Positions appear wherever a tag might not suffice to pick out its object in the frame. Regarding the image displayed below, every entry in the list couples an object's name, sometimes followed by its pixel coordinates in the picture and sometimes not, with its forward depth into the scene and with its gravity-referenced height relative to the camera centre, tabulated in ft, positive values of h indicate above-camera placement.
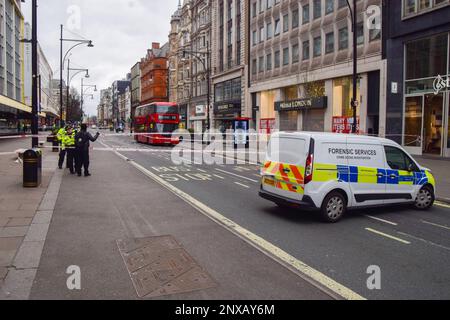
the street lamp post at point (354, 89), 64.69 +7.36
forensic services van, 27.76 -2.53
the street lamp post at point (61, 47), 96.47 +21.30
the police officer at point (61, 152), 57.66 -2.19
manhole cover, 16.43 -5.79
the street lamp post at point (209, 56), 176.43 +35.84
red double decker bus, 120.88 +4.21
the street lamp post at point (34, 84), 43.78 +5.39
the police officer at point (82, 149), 49.73 -1.51
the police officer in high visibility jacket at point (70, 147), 52.80 -1.36
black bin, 39.42 -3.04
